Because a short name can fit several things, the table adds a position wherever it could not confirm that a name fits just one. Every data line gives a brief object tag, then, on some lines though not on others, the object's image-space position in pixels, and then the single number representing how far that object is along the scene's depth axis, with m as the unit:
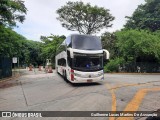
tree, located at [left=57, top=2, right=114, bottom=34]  22.50
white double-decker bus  8.48
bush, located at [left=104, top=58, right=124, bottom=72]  18.88
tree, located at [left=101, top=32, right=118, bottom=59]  21.98
